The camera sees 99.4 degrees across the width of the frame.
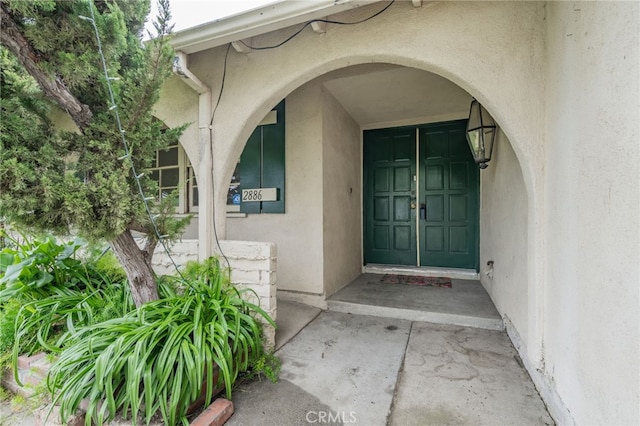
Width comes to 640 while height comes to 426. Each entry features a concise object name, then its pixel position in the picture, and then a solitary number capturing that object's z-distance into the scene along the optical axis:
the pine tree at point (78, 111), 1.41
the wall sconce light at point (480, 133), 2.62
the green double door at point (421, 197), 4.06
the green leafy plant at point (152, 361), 1.32
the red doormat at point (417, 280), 3.64
